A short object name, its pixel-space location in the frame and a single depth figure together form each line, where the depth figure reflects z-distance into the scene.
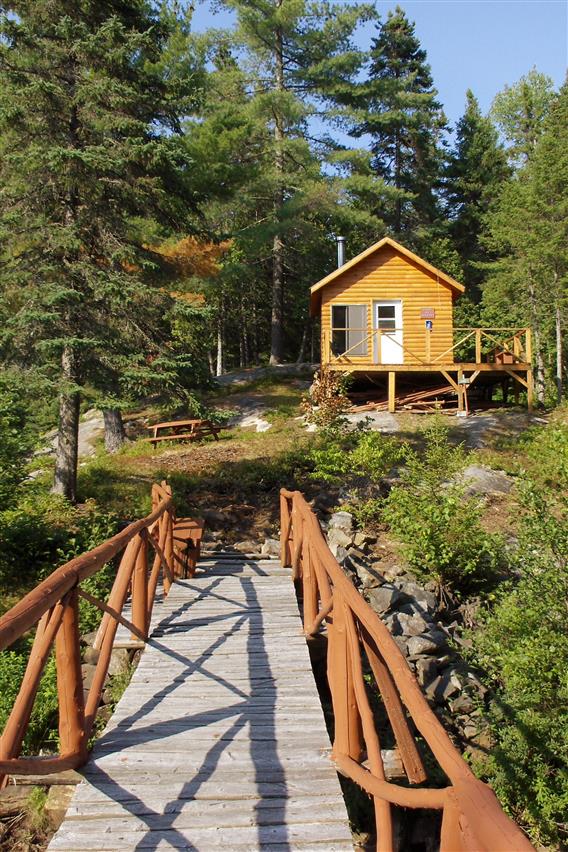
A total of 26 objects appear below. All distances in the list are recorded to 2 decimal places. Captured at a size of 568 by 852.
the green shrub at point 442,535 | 8.90
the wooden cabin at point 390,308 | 21.27
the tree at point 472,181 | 34.56
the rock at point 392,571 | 9.58
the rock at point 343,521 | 11.02
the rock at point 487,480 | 12.70
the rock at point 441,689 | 6.78
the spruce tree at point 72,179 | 9.86
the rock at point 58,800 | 3.83
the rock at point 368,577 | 9.21
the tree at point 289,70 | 23.98
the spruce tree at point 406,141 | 31.47
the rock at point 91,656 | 6.63
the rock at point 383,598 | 8.27
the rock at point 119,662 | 6.29
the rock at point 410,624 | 7.69
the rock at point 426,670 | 6.94
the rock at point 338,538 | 10.48
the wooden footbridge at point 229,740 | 2.41
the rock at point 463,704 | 6.60
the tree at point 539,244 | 24.73
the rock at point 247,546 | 10.64
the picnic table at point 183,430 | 17.84
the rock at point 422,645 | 7.27
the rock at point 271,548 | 9.92
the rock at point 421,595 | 8.70
